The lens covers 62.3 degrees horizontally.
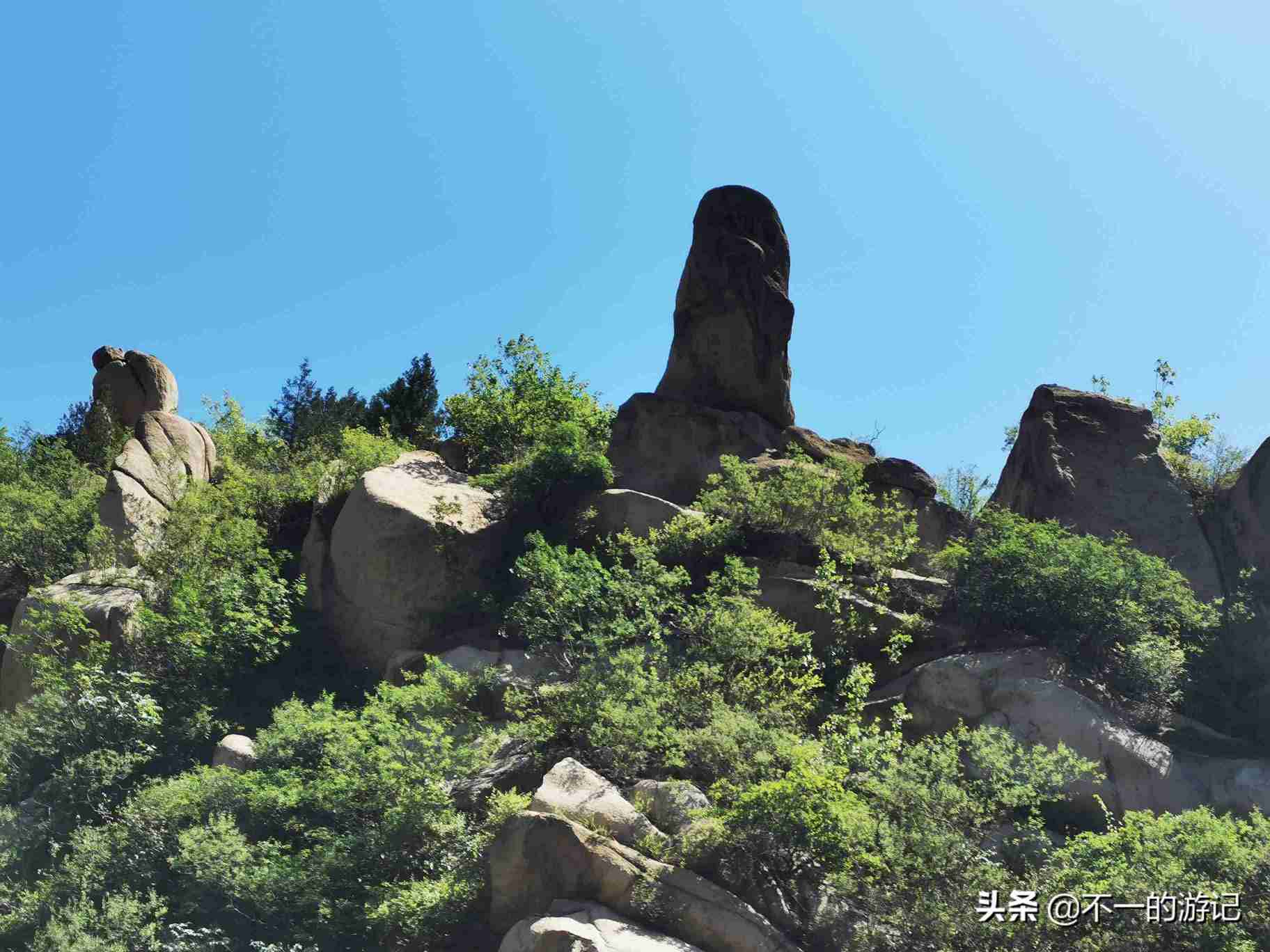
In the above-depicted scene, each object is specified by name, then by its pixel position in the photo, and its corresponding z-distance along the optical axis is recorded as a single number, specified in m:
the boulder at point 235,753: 15.80
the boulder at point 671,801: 12.60
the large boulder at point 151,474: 20.95
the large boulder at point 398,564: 18.84
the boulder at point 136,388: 29.61
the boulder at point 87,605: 18.16
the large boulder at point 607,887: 11.21
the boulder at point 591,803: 12.30
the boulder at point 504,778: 14.17
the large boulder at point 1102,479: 18.94
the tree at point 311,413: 33.12
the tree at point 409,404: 35.91
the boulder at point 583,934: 10.57
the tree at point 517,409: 23.52
